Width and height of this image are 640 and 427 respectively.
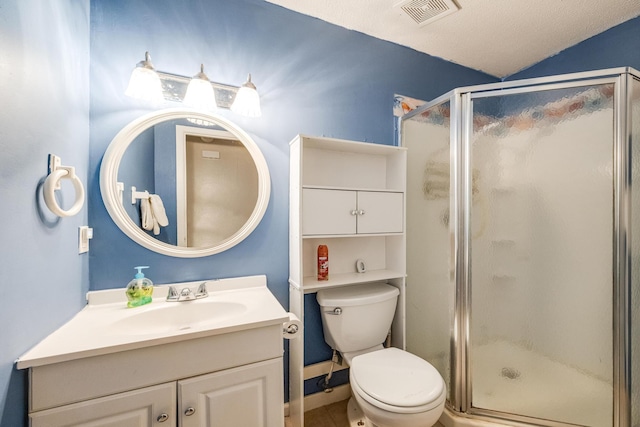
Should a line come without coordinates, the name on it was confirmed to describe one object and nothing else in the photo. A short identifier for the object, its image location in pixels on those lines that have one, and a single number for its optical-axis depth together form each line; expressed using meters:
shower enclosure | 1.28
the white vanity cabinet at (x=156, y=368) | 0.77
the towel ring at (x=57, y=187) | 0.82
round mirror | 1.22
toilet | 1.05
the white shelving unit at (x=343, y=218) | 1.38
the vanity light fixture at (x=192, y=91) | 1.16
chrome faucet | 1.21
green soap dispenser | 1.14
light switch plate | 1.08
